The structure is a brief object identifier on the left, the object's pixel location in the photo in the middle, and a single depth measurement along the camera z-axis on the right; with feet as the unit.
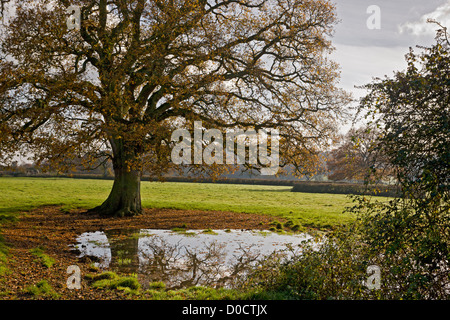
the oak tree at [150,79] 53.67
